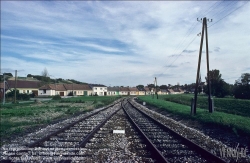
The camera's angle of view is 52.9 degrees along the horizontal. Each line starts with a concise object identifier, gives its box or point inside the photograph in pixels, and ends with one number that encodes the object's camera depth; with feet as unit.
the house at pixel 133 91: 522.97
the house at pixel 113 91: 482.28
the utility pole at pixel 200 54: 62.25
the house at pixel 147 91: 562.01
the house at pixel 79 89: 359.25
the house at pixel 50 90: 312.85
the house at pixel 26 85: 297.61
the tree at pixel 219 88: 181.88
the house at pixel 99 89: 420.77
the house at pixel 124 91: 508.90
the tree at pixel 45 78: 400.26
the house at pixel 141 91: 552.58
